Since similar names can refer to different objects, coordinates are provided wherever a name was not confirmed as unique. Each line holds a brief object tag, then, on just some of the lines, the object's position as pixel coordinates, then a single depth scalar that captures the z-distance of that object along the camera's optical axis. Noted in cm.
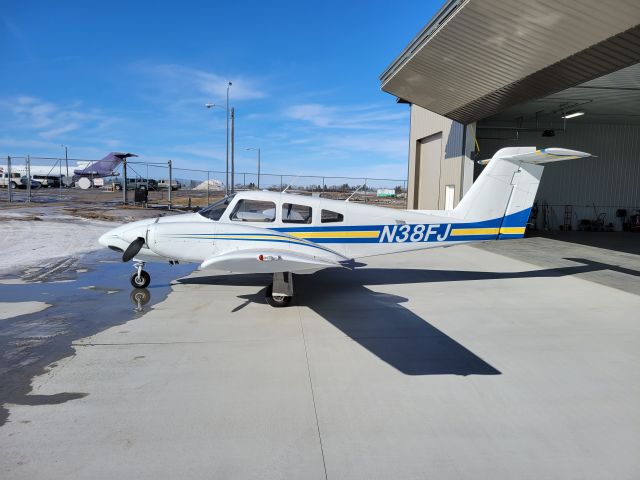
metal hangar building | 972
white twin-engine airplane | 777
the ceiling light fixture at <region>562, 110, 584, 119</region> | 1826
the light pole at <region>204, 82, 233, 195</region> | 2441
